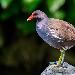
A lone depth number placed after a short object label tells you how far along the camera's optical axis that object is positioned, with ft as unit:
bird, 20.36
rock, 21.19
